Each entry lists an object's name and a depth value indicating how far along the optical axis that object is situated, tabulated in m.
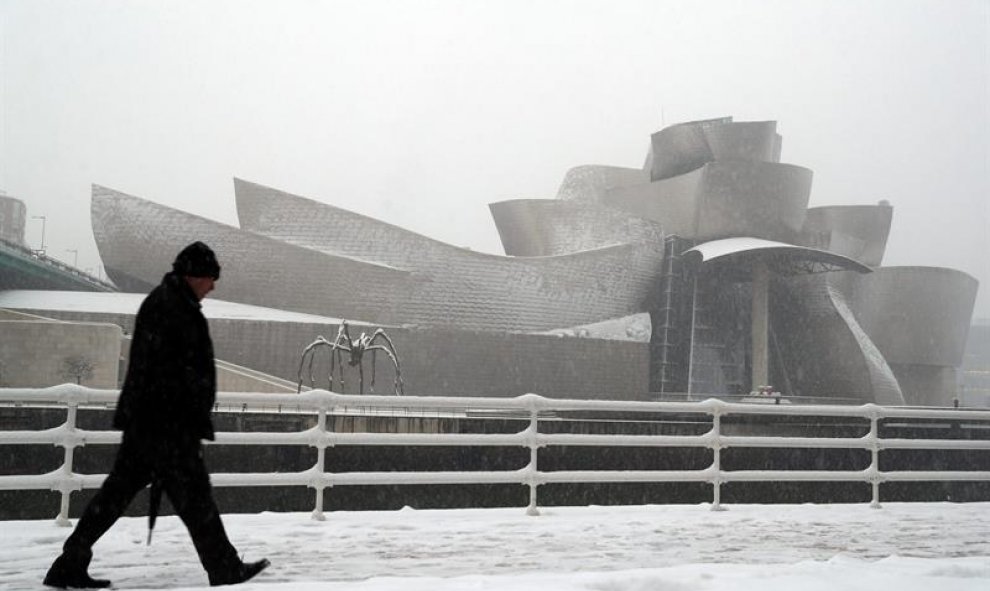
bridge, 37.18
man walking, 3.91
